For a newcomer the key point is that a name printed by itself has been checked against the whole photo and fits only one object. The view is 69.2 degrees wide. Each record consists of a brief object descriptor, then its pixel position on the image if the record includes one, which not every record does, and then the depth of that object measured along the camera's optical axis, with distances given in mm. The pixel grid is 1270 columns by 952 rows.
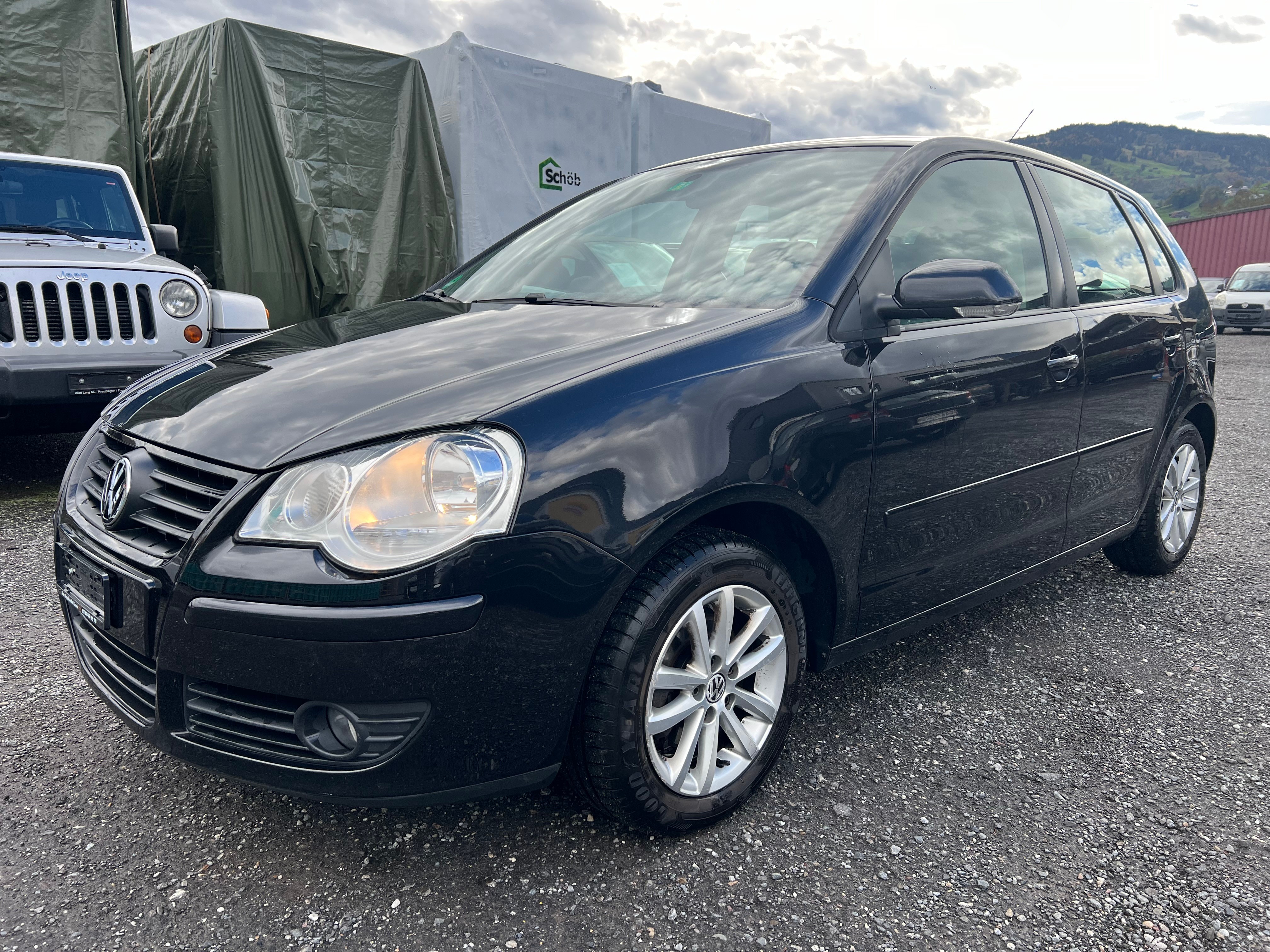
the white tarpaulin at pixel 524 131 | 8570
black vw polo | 1697
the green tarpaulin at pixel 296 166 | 7930
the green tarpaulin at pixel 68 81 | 6871
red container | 38719
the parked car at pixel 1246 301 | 21141
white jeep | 4496
